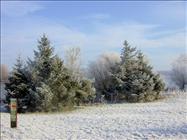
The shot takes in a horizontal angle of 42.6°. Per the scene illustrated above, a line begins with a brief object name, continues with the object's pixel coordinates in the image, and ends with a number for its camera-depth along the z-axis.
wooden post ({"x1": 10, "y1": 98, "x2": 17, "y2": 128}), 9.56
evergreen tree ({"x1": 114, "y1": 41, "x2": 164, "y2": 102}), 16.41
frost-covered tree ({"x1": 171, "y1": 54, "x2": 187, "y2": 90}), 29.22
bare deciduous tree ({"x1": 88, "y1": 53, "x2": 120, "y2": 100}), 18.37
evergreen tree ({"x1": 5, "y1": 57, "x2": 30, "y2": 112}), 13.97
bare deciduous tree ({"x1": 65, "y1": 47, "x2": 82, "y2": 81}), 20.06
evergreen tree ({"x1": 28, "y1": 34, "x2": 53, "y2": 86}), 14.03
